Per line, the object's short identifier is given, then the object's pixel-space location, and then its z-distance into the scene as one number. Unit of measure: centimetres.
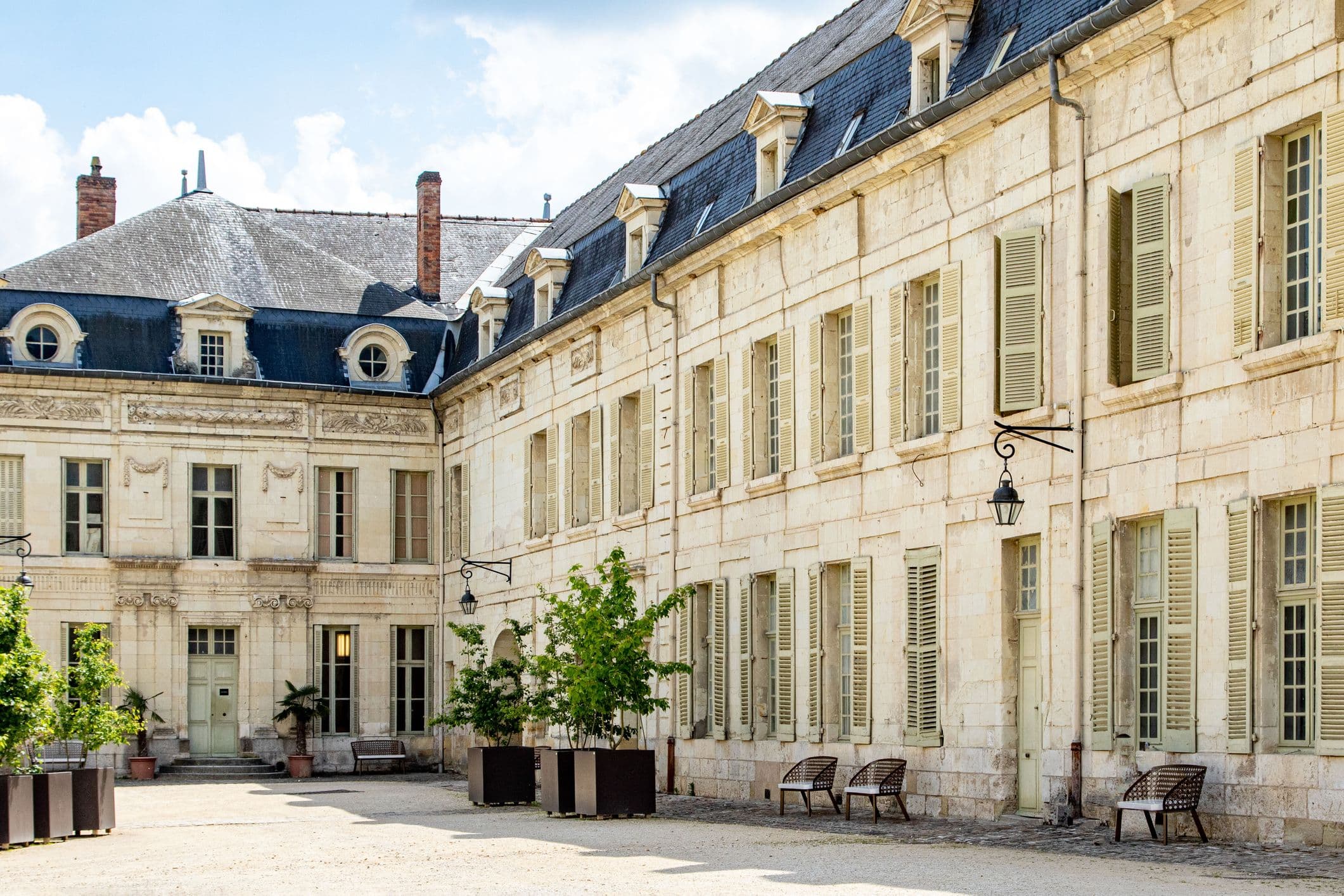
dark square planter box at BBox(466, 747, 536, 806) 2131
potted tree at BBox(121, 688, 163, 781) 3058
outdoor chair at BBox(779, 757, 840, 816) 1847
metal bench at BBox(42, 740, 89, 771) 3041
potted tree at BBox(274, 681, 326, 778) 3194
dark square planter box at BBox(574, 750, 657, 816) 1802
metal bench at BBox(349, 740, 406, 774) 3234
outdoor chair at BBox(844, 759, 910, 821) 1712
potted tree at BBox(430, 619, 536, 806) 2134
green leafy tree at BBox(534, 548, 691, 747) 1905
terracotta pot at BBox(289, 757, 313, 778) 3148
